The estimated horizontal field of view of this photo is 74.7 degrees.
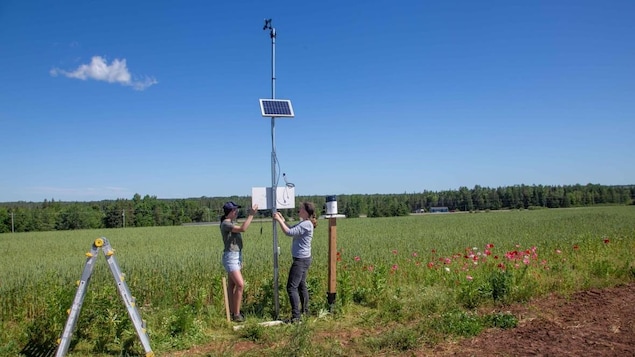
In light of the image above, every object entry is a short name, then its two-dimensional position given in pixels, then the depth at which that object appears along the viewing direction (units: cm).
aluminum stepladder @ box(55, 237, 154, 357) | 486
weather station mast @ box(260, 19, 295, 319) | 654
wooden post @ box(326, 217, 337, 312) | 702
